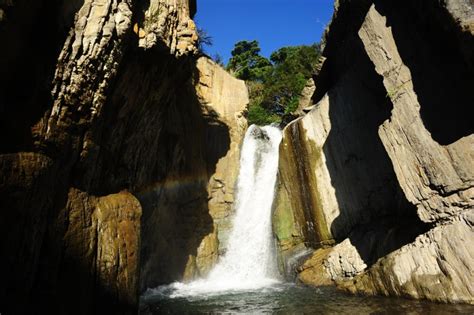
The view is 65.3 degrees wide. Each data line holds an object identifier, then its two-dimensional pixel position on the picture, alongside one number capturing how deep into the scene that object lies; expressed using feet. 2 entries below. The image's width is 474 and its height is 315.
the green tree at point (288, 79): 115.85
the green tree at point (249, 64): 136.15
